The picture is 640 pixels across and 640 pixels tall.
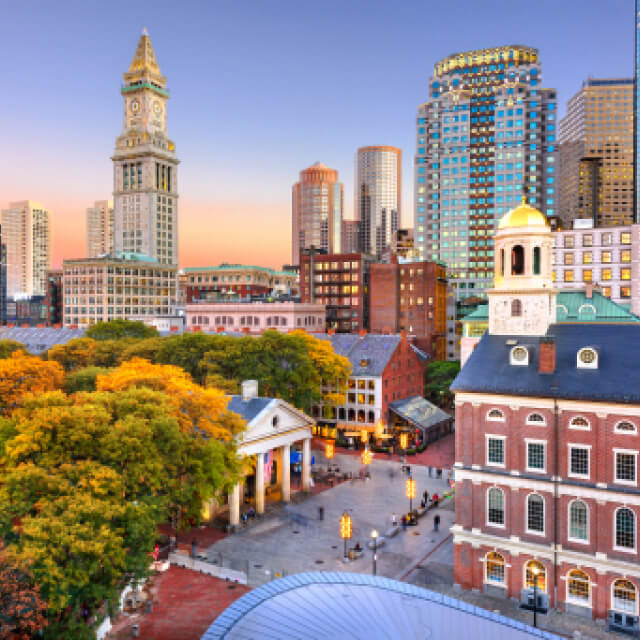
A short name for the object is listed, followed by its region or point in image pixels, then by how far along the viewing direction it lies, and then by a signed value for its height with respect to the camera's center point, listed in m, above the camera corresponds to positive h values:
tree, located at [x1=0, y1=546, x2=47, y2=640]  21.52 -10.70
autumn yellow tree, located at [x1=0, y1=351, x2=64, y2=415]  52.69 -6.27
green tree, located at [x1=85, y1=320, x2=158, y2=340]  100.12 -2.57
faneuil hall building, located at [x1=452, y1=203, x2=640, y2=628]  35.22 -9.76
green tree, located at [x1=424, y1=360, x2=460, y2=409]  99.56 -10.55
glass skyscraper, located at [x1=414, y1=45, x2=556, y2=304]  174.88 +50.05
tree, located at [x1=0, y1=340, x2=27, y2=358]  83.06 -4.80
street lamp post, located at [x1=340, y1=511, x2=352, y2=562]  41.25 -14.89
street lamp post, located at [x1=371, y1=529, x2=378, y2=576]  38.00 -16.76
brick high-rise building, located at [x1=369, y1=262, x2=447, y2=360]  132.00 +3.92
